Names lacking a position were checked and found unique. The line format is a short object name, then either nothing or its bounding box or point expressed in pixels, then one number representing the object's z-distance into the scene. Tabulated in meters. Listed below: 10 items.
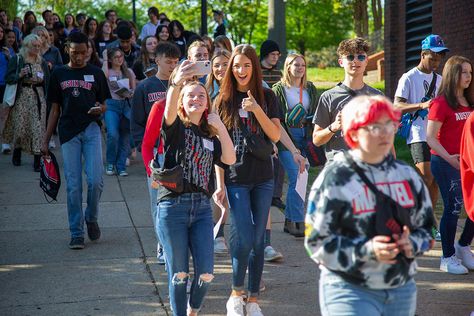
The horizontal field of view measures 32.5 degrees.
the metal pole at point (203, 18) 16.46
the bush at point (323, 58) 49.90
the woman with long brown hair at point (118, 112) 12.06
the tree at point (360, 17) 38.72
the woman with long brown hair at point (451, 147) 6.92
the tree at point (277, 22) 17.81
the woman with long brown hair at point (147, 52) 12.07
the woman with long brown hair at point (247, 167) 5.80
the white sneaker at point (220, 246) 7.82
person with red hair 3.57
